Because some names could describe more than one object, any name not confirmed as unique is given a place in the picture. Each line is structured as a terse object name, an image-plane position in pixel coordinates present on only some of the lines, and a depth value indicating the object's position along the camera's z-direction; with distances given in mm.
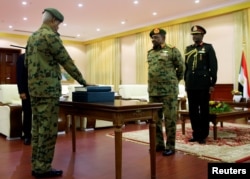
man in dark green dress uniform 3676
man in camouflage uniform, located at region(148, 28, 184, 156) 3270
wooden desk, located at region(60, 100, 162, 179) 2178
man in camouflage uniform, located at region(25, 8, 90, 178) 2379
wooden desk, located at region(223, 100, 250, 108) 5164
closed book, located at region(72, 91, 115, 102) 2582
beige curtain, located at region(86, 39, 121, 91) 11328
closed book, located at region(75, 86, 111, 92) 2561
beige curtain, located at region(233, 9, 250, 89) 7172
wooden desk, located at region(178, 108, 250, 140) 3990
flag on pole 6754
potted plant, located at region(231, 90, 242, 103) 5444
